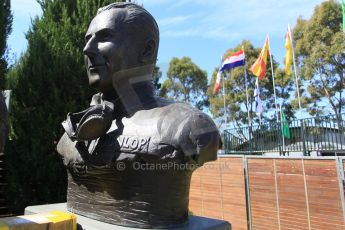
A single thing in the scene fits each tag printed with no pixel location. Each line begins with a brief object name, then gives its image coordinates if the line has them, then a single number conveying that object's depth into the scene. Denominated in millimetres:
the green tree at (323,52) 15664
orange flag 14289
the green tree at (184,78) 24328
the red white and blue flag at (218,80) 15102
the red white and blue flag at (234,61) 14852
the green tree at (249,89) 20578
